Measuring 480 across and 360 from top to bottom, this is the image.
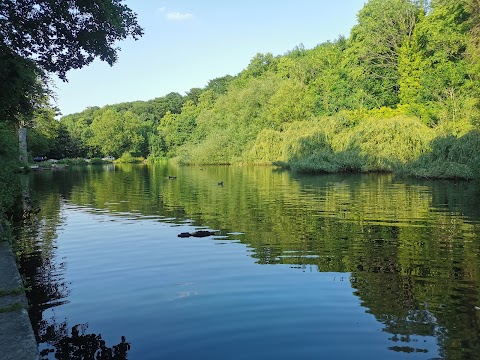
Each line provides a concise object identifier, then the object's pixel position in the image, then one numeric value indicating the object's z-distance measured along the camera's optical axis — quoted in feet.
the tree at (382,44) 183.62
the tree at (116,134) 386.22
